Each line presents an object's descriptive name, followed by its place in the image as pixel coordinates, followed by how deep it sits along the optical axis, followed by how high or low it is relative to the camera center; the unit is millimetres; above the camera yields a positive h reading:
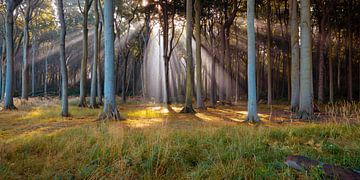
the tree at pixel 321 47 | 19375 +3035
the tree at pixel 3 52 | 26486 +3742
